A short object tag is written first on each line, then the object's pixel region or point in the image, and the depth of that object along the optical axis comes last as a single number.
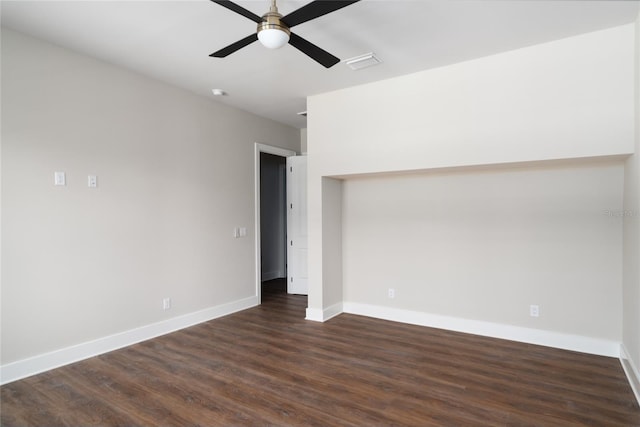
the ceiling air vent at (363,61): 3.29
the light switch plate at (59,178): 3.10
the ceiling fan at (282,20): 1.91
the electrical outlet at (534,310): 3.53
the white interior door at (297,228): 5.86
